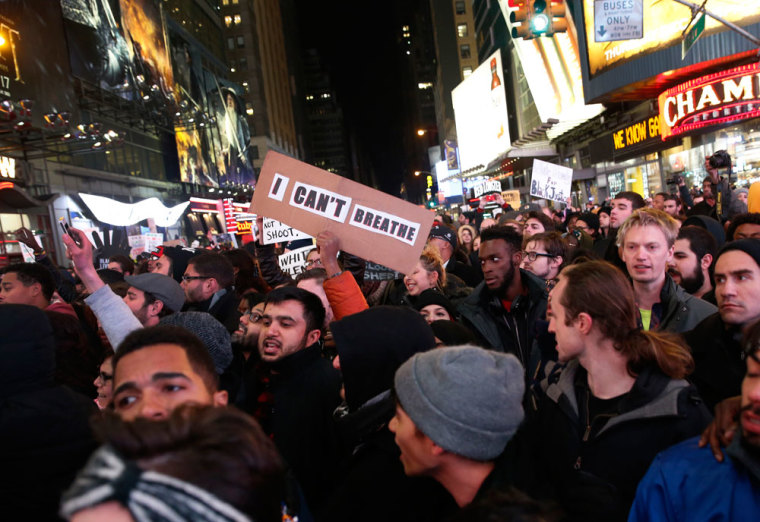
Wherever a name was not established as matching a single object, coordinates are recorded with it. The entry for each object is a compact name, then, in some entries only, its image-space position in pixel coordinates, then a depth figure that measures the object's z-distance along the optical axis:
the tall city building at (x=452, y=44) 87.44
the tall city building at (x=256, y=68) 83.19
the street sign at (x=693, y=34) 9.40
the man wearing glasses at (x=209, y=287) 5.61
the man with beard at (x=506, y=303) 4.52
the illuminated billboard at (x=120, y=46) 25.45
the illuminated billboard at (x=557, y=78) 31.80
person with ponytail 2.03
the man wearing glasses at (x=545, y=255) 5.72
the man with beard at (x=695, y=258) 4.71
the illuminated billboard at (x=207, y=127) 41.12
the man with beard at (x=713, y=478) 1.77
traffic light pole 9.27
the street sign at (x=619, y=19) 12.78
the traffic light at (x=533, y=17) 10.68
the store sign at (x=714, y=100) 18.62
